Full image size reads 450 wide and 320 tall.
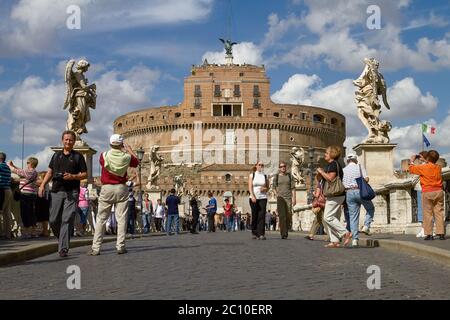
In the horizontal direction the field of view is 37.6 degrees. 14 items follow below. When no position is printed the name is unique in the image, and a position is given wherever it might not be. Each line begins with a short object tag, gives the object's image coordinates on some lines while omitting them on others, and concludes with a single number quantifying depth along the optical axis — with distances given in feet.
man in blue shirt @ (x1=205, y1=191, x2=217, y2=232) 73.07
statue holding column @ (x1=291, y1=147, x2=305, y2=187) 90.17
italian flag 104.89
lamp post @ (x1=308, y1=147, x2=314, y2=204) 81.73
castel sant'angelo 277.03
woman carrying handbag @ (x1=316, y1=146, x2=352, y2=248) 30.01
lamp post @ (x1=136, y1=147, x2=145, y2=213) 81.97
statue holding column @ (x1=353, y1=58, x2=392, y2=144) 46.93
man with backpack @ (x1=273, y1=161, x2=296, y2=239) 40.34
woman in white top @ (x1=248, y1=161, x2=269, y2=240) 38.40
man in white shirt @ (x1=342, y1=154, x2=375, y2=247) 30.42
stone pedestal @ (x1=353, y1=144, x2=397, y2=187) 46.01
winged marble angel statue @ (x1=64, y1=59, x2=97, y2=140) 45.98
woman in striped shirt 38.07
